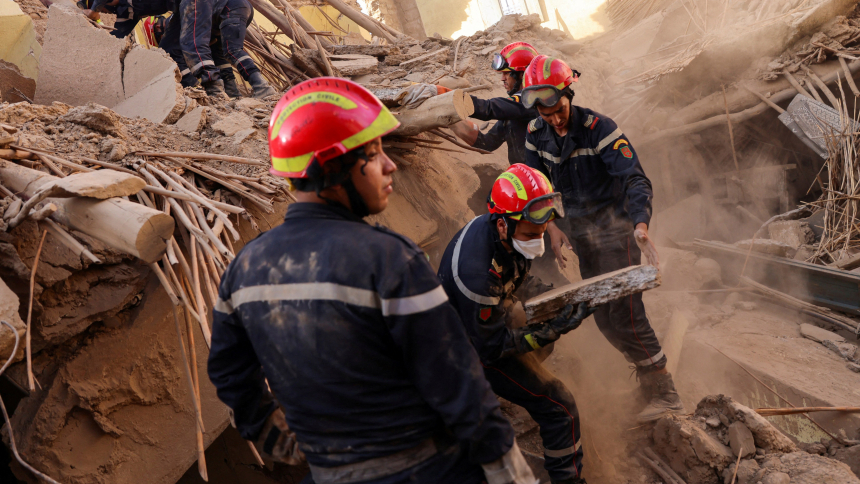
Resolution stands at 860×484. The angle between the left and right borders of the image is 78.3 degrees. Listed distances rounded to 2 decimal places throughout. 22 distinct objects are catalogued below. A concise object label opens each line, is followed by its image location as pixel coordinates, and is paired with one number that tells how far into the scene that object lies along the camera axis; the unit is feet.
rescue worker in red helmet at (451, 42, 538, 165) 14.43
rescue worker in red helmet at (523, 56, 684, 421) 12.30
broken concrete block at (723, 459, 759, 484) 9.70
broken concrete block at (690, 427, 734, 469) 10.25
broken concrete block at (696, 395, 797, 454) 10.08
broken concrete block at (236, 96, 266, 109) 15.37
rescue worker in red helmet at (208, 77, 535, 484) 4.76
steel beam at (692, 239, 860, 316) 16.33
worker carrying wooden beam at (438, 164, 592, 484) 9.27
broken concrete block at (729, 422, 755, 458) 10.11
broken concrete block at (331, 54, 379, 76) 20.53
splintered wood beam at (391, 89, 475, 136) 12.39
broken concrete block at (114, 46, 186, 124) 13.60
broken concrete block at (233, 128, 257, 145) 12.46
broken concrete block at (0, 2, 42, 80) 18.30
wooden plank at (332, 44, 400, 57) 22.88
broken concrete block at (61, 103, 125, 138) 11.05
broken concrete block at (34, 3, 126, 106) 15.10
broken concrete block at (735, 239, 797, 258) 18.85
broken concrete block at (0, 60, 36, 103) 15.21
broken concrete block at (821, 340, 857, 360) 14.60
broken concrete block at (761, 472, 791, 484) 9.09
